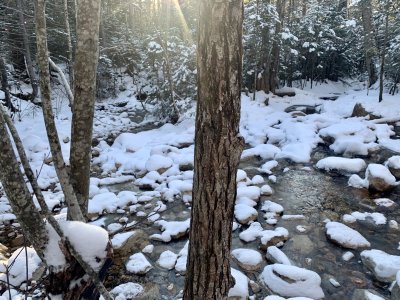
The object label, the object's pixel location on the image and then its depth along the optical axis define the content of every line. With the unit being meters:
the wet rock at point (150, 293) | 3.81
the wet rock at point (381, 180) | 6.08
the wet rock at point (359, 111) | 9.69
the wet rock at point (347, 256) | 4.42
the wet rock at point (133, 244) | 4.57
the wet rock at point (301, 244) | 4.61
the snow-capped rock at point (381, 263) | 3.98
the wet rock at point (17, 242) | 4.77
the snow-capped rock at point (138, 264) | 4.21
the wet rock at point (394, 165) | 6.50
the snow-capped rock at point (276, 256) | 4.27
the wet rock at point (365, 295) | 3.58
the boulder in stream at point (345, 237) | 4.63
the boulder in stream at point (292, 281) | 3.75
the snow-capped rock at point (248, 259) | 4.25
